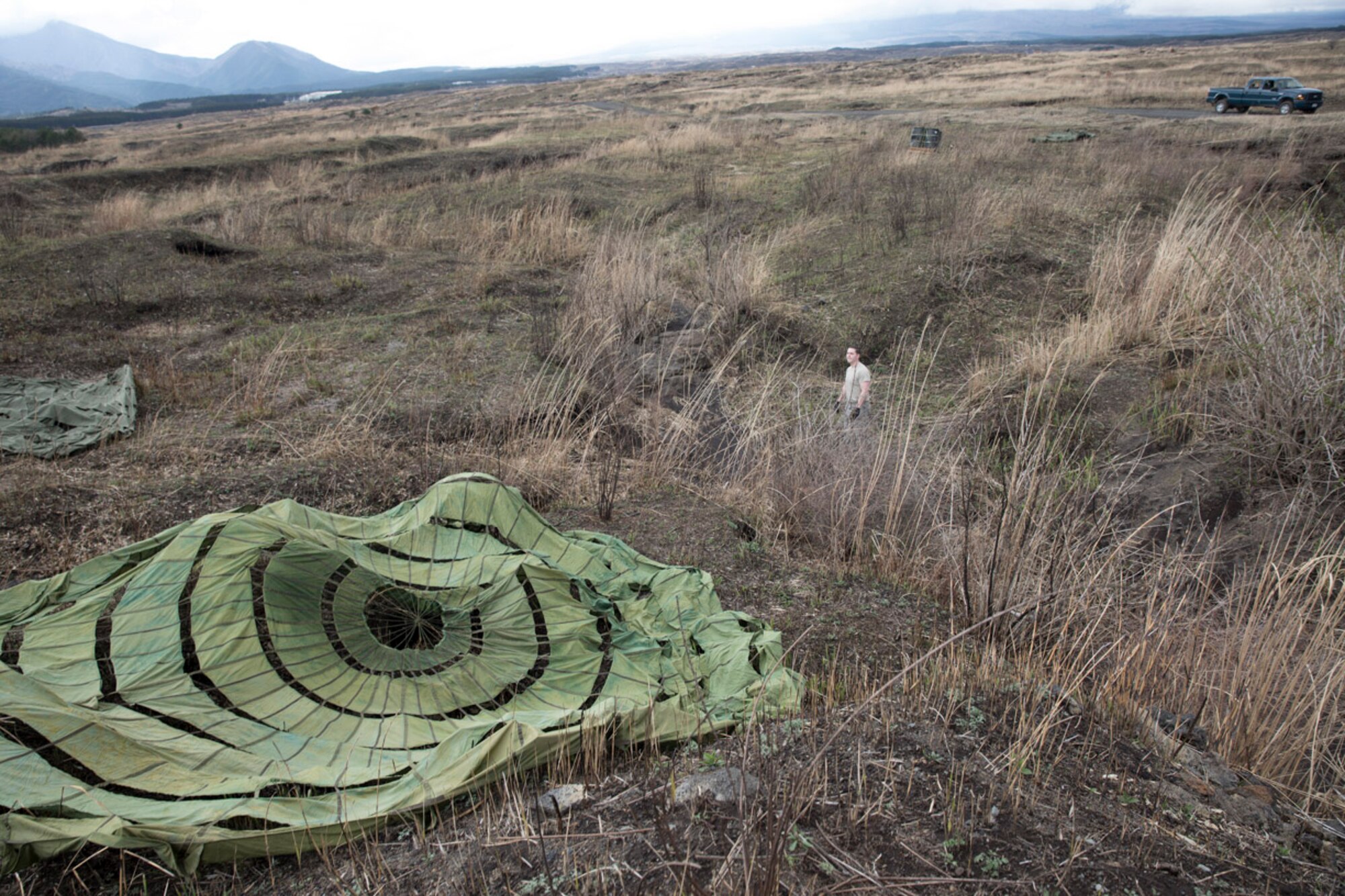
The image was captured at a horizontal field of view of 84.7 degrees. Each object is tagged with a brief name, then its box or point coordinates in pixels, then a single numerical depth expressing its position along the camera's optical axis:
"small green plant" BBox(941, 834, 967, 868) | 1.86
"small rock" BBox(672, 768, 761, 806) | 2.07
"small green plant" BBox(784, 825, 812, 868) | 1.83
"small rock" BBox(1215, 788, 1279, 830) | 2.06
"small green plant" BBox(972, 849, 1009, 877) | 1.82
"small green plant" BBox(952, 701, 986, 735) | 2.42
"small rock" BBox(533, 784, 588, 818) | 2.21
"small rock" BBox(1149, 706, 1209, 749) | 2.42
